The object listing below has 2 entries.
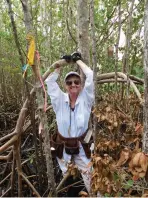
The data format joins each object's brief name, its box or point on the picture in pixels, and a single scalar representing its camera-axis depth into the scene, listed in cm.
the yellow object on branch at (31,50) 109
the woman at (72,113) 149
